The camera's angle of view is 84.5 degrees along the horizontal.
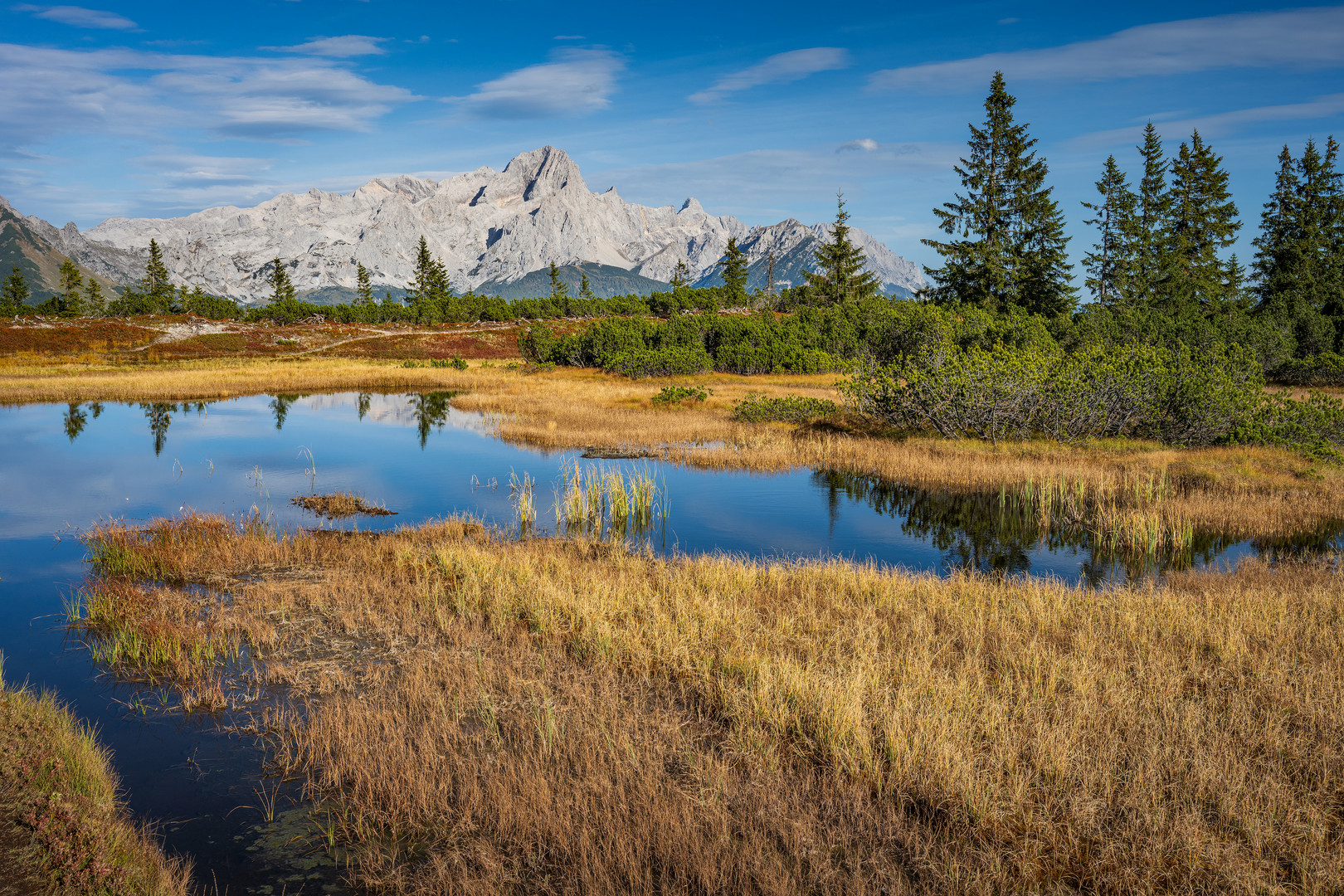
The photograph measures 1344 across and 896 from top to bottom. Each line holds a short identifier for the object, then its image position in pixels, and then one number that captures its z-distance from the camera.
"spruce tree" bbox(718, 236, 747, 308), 113.94
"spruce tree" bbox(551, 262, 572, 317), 114.31
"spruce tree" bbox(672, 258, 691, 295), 118.65
